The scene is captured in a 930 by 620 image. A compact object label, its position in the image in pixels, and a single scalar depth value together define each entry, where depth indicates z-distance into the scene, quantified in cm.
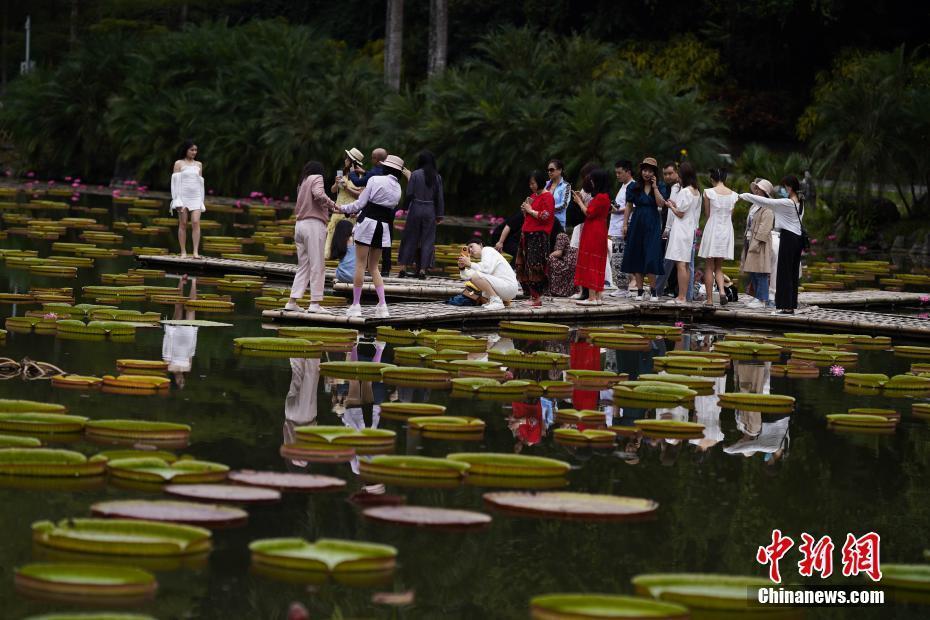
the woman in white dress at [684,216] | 3023
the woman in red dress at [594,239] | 3023
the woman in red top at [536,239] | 2977
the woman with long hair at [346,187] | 3305
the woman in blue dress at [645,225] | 3081
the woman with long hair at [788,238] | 3015
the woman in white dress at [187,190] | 3610
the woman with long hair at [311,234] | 2680
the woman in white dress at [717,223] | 3070
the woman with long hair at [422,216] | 3444
